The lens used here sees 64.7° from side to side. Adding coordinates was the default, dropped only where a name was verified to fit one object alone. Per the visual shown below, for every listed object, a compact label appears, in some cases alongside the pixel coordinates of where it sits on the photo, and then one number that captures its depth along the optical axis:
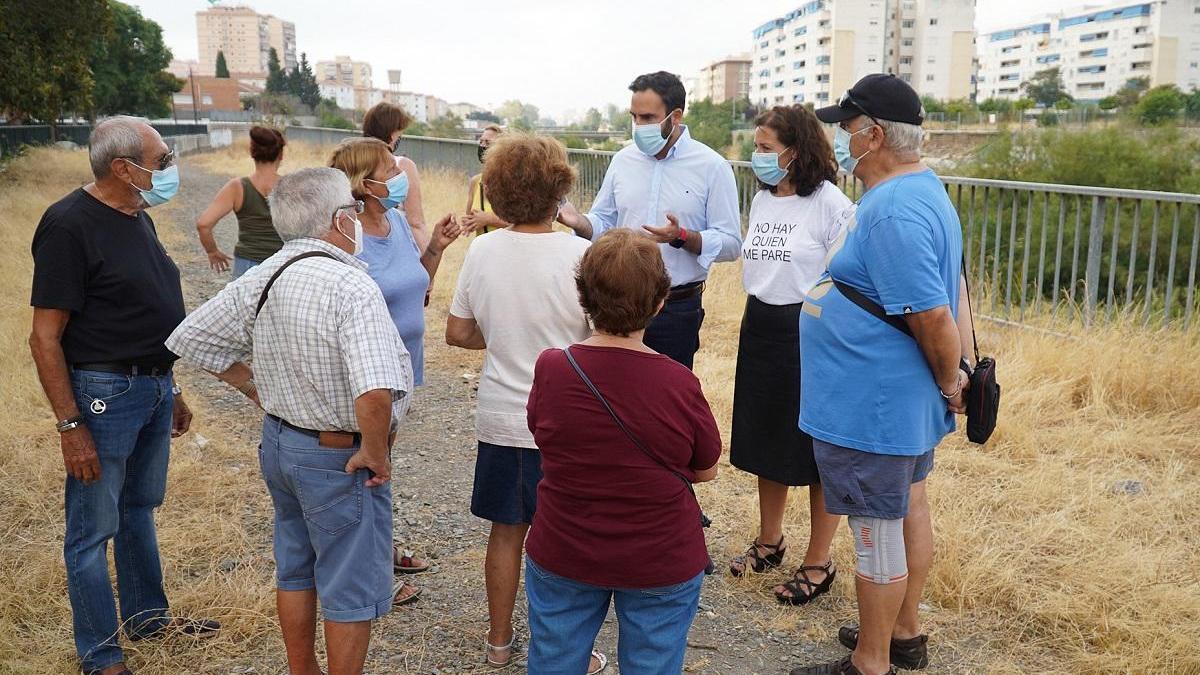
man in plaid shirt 2.61
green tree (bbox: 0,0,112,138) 20.58
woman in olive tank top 5.46
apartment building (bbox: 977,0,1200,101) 113.38
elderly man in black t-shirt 2.98
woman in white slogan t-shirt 3.79
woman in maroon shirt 2.31
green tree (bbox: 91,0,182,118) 50.72
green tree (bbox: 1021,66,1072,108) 112.06
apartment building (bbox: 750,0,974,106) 105.69
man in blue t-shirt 2.79
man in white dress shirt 4.22
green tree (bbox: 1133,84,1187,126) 59.00
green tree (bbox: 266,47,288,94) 99.44
